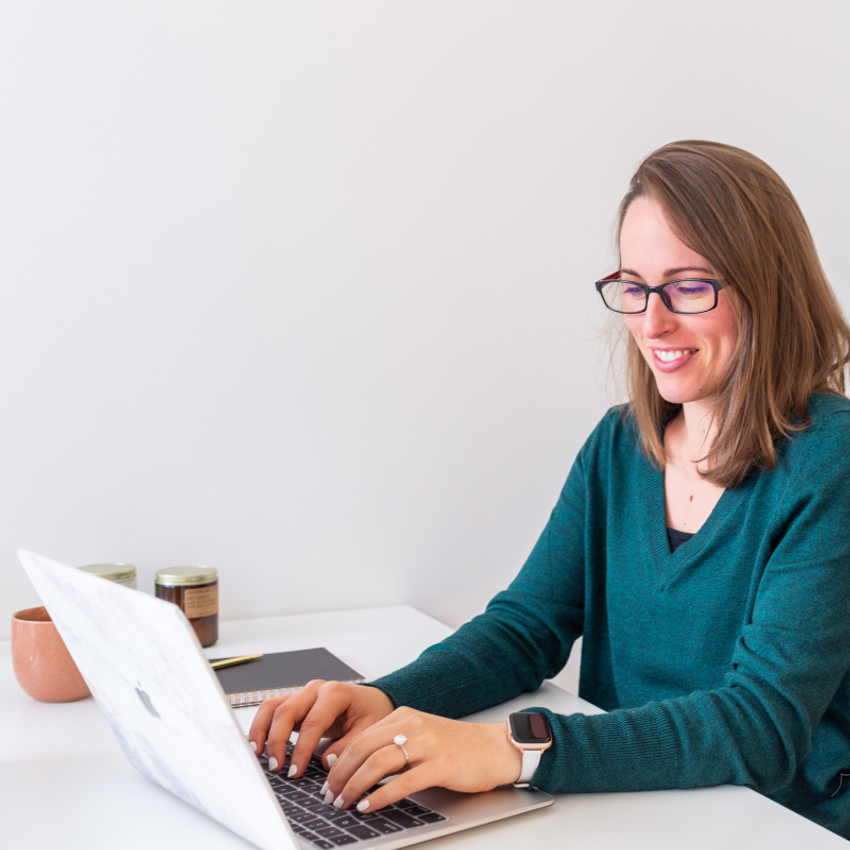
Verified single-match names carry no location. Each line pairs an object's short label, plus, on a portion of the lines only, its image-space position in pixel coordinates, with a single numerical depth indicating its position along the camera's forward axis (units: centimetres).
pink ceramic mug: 100
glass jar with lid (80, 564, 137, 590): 116
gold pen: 112
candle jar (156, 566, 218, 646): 118
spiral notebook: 102
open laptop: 57
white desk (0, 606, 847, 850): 69
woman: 78
